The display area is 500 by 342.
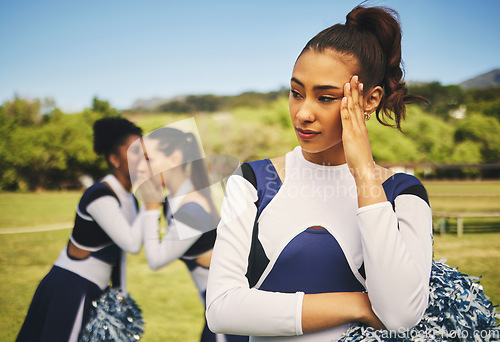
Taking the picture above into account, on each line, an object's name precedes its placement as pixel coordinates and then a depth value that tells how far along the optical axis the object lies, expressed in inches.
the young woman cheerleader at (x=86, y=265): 114.7
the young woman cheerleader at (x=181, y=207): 115.6
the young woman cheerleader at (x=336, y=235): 48.6
